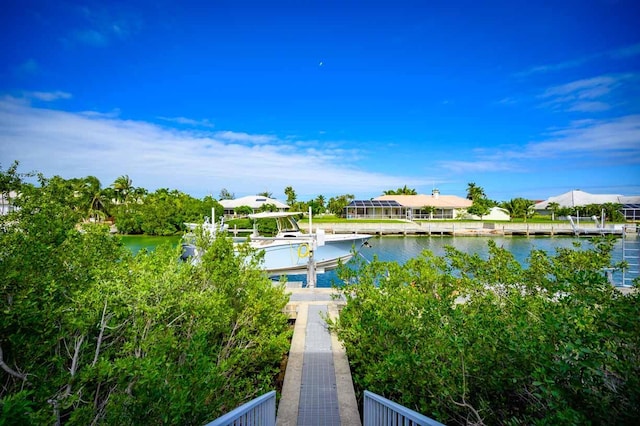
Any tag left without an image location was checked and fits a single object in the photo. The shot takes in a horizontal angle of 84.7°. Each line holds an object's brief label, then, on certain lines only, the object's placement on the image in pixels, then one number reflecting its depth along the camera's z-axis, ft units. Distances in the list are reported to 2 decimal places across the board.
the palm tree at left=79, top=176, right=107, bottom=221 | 142.82
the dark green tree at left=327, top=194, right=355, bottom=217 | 207.05
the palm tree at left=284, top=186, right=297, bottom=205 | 230.48
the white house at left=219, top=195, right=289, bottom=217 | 154.49
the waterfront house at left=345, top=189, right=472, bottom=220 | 184.03
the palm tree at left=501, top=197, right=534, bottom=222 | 187.93
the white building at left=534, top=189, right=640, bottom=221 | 203.08
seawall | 139.03
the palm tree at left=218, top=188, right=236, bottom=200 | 273.99
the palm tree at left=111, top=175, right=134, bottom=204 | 170.09
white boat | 55.57
